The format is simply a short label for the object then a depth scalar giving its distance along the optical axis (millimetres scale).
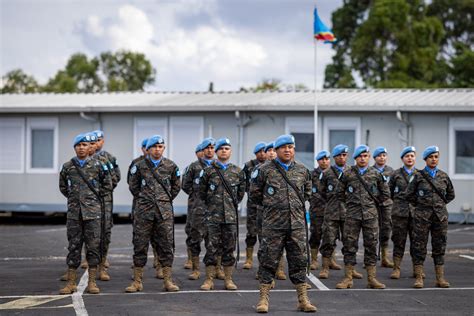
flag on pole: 24438
